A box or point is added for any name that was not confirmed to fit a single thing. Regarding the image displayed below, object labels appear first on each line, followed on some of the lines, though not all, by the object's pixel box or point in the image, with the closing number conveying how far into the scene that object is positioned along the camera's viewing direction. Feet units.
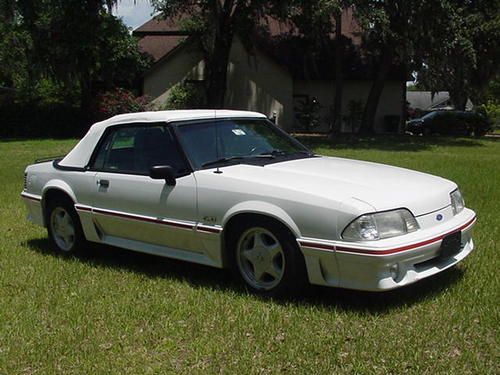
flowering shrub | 92.07
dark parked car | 101.71
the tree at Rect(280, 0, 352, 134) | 67.15
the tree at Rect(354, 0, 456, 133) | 68.39
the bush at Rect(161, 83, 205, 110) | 98.12
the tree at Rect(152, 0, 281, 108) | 77.51
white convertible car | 14.73
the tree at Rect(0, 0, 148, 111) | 83.20
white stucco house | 100.83
